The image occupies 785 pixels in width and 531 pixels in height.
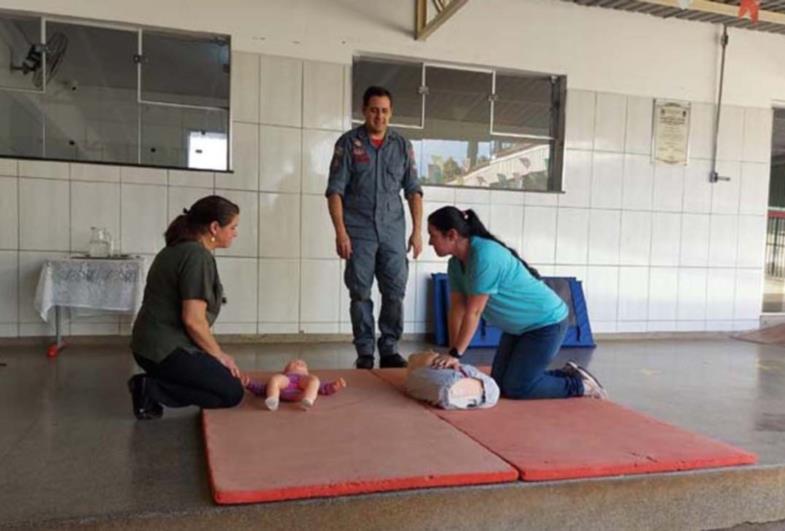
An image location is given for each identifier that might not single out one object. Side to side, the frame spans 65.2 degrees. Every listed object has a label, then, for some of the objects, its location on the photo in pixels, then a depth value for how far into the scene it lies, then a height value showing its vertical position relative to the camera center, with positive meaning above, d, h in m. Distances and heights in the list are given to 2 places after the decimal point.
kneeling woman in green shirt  2.41 -0.47
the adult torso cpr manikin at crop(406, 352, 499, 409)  2.58 -0.73
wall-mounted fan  4.30 +1.00
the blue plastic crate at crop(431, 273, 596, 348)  4.86 -0.80
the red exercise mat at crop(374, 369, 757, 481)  1.99 -0.80
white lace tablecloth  3.91 -0.51
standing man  3.61 -0.04
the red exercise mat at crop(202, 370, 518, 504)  1.76 -0.79
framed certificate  5.57 +0.84
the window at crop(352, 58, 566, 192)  5.06 +0.82
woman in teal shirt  2.72 -0.41
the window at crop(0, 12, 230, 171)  4.28 +0.81
